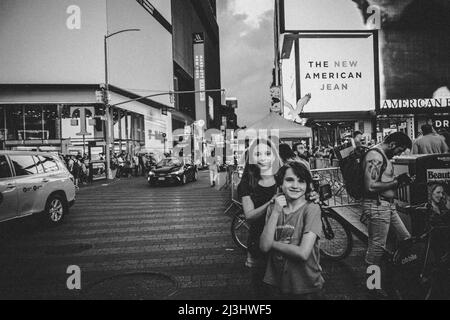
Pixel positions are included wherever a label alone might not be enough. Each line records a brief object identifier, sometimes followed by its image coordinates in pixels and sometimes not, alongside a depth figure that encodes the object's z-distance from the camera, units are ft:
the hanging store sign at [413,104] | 96.36
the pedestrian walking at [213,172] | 61.16
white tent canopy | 43.96
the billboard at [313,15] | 90.22
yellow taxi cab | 23.77
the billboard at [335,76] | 91.40
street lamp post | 84.70
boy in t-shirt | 8.43
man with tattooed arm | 13.42
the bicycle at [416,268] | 12.09
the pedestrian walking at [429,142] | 27.99
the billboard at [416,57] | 98.07
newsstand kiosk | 14.66
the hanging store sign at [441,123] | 94.22
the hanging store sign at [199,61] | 260.83
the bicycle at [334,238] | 17.89
